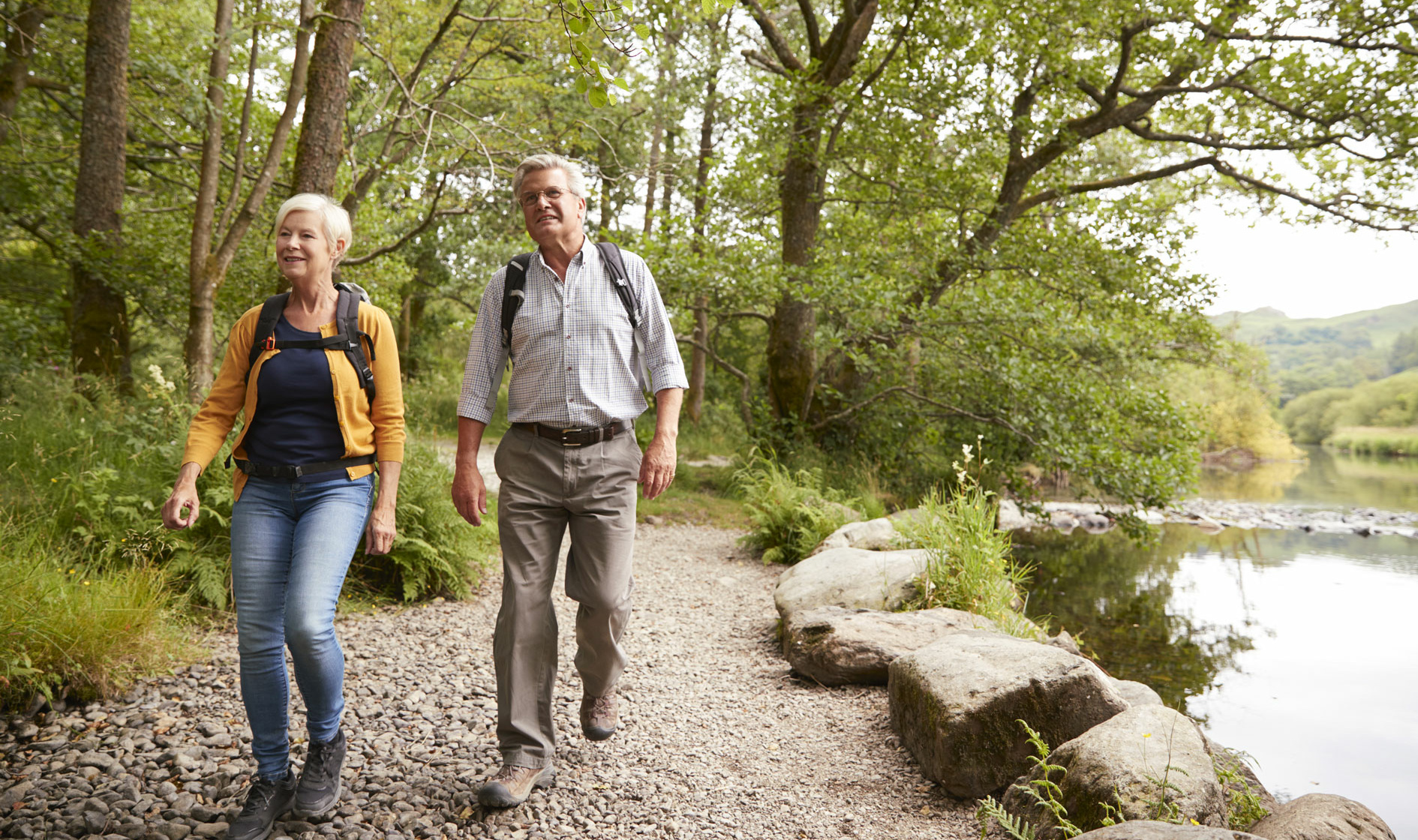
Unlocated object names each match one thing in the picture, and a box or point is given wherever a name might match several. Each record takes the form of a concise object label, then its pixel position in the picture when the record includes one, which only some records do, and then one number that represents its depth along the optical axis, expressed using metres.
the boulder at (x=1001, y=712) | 3.01
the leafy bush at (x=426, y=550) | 5.08
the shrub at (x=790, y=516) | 7.35
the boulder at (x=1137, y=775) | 2.36
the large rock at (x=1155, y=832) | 1.88
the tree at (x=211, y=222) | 6.07
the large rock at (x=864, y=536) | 6.71
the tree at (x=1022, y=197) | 8.98
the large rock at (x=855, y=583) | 5.09
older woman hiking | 2.40
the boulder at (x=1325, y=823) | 2.23
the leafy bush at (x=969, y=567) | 4.99
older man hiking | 2.80
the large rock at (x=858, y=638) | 4.16
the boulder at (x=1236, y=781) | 2.64
